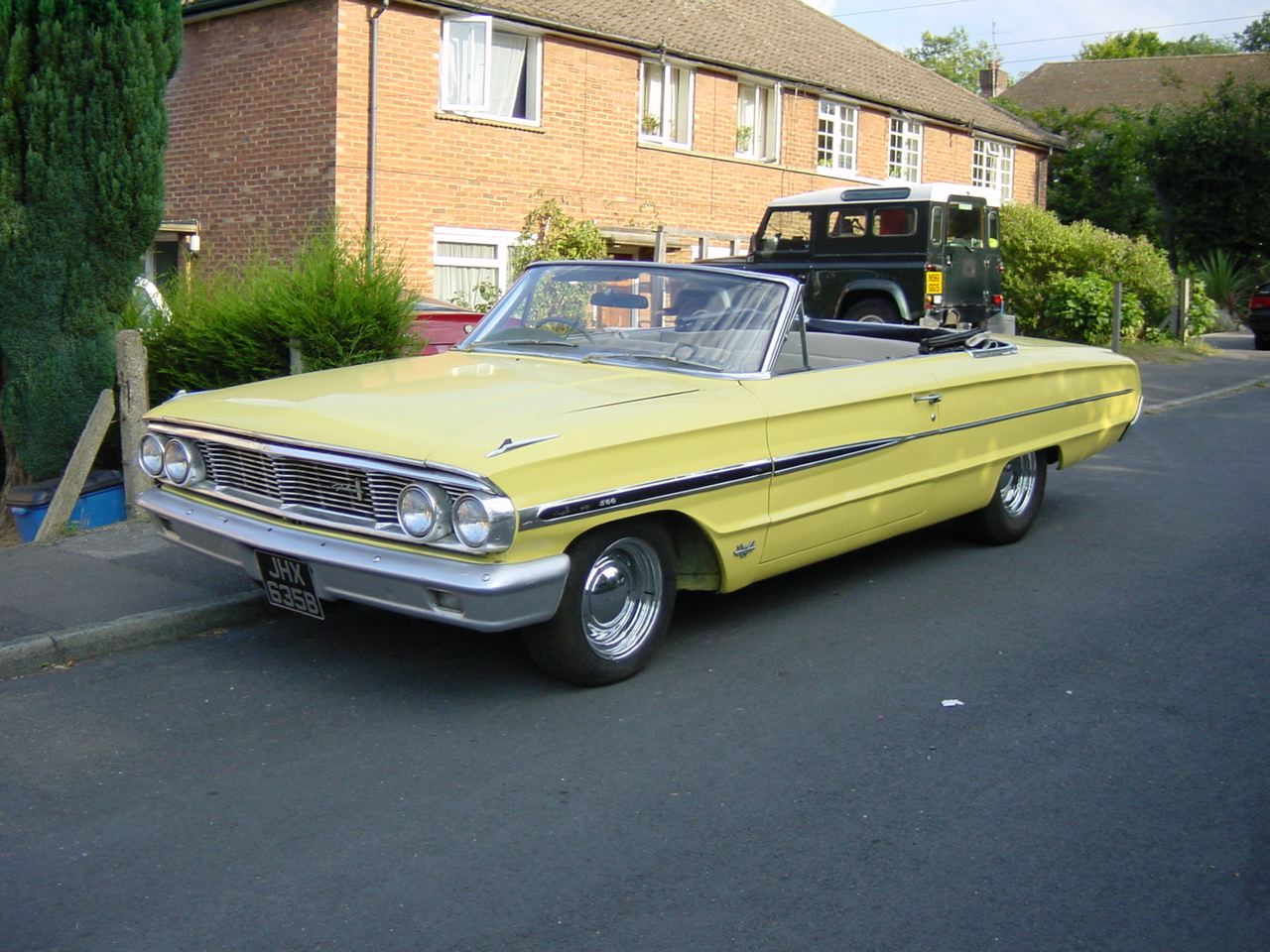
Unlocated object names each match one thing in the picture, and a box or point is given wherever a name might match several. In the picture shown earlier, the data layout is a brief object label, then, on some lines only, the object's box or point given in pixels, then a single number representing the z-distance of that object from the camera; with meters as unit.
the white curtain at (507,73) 17.31
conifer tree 7.63
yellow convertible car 4.45
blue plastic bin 7.81
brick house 15.91
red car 9.65
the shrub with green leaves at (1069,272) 19.62
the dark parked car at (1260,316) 21.41
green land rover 15.70
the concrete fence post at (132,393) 7.68
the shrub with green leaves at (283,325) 8.34
